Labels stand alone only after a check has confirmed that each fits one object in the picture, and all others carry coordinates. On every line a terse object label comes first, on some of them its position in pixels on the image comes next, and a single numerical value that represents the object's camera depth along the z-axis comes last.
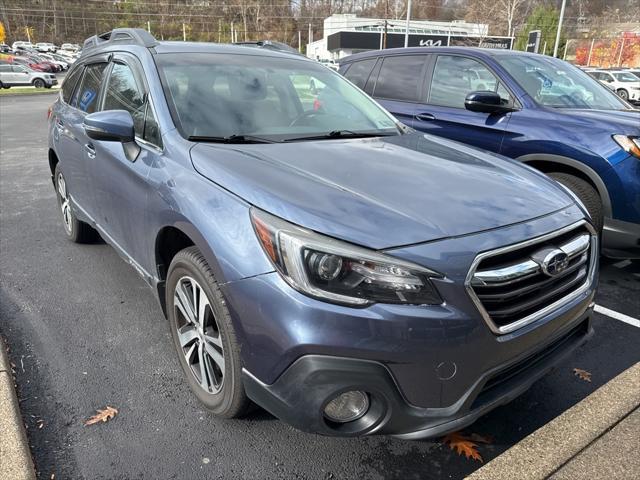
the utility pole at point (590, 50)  57.09
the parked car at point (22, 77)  34.56
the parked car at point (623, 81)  27.53
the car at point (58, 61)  53.68
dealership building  61.44
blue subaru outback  1.74
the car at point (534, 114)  3.81
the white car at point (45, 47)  80.62
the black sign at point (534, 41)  24.54
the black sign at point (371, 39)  62.31
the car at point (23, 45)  76.91
